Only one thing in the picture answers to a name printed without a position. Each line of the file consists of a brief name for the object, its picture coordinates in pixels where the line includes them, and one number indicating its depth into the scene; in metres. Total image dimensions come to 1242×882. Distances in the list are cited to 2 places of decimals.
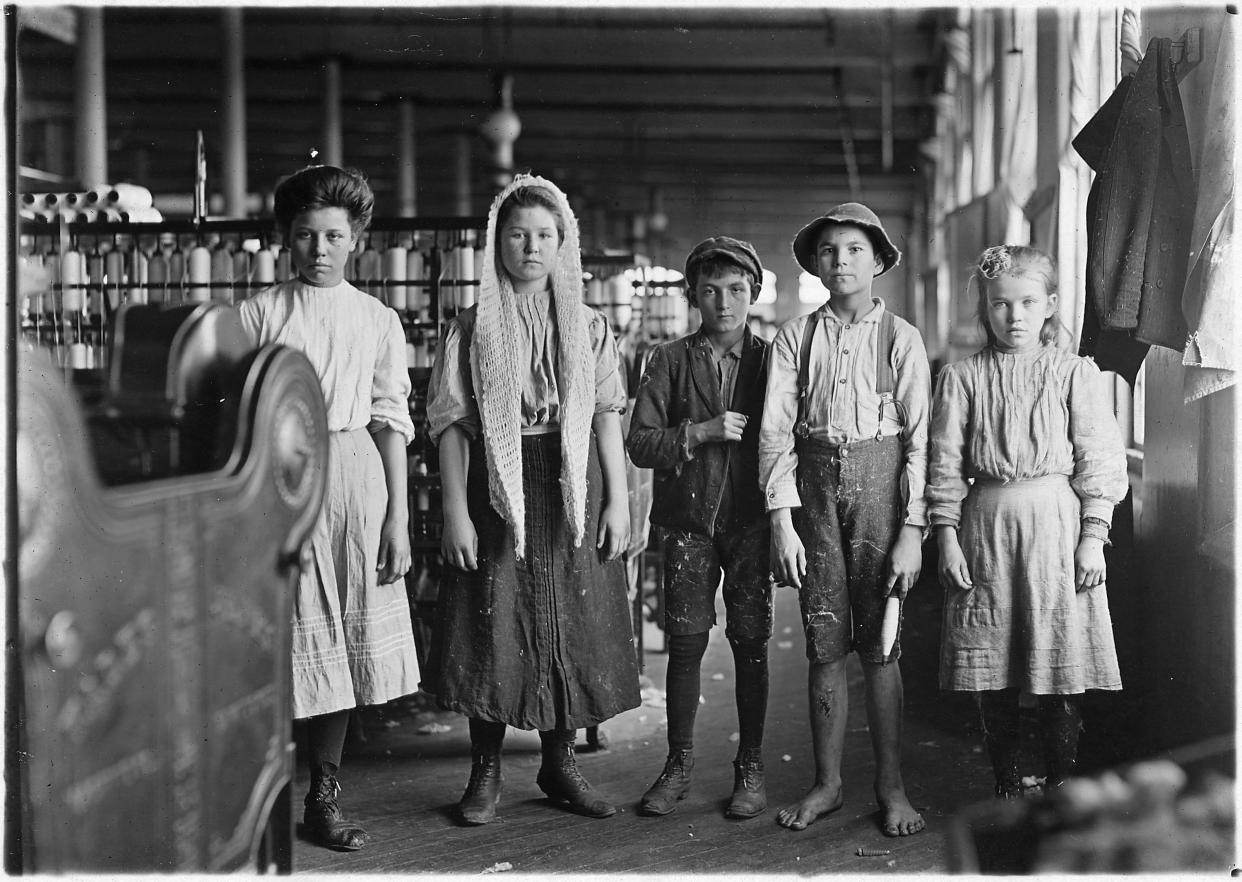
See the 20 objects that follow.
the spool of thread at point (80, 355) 4.63
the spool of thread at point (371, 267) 4.75
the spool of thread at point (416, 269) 4.75
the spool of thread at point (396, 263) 4.70
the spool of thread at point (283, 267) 4.66
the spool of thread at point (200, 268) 4.55
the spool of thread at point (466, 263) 4.43
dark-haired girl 2.63
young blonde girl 2.62
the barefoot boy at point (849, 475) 2.73
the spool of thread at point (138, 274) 4.65
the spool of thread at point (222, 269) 4.62
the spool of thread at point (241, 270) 4.62
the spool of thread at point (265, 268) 4.54
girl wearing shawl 2.78
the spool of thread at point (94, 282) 4.93
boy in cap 2.90
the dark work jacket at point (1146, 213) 2.70
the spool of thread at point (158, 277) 4.47
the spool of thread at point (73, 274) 4.54
